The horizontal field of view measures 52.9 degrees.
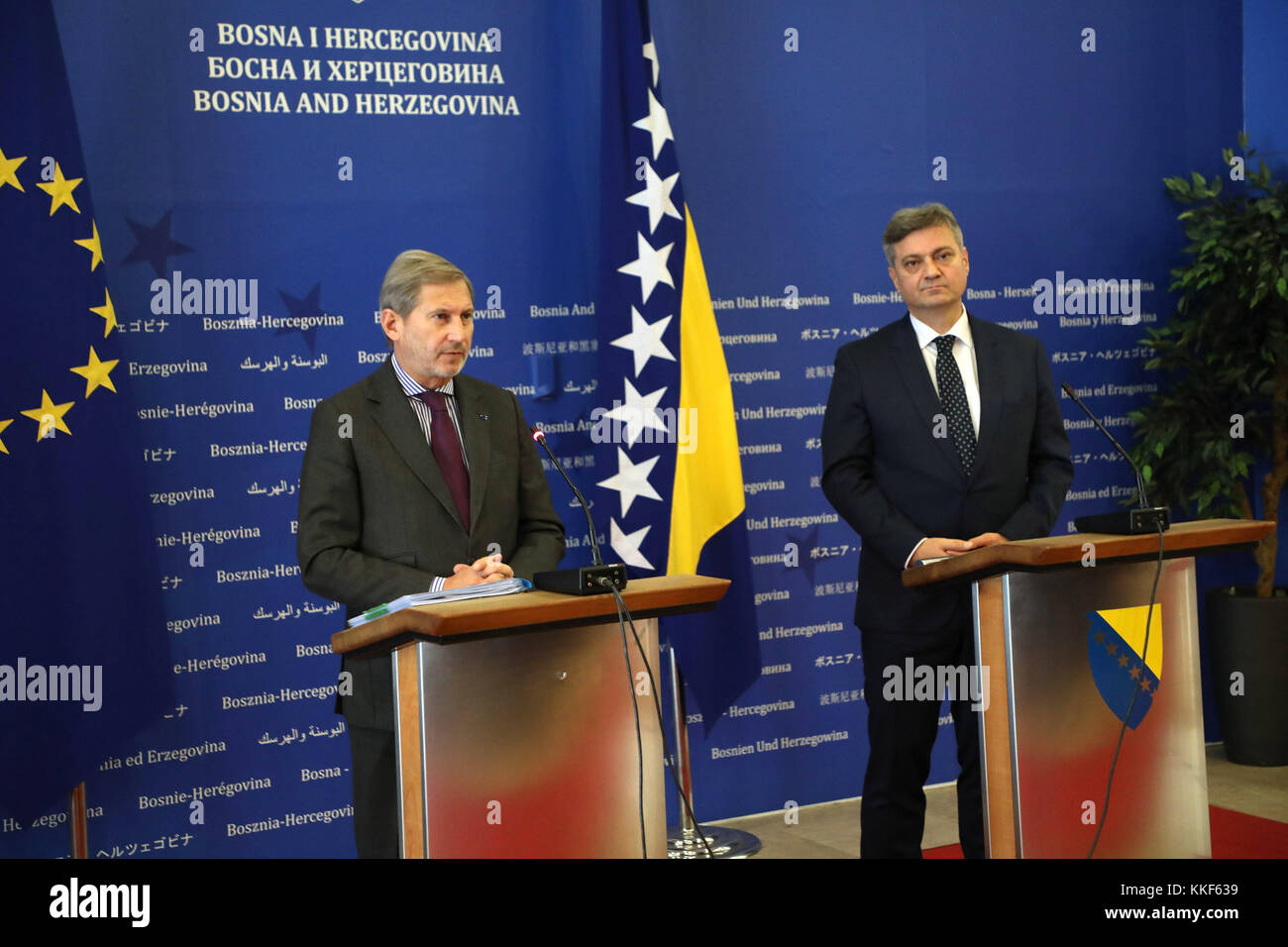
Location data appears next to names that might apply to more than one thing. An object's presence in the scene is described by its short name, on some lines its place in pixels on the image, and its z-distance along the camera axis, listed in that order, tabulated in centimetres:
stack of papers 243
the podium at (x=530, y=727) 245
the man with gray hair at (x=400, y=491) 280
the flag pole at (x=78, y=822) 363
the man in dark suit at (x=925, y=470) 329
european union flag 343
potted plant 521
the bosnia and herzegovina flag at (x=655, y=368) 427
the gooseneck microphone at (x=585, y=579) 242
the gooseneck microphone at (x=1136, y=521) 287
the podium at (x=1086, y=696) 284
